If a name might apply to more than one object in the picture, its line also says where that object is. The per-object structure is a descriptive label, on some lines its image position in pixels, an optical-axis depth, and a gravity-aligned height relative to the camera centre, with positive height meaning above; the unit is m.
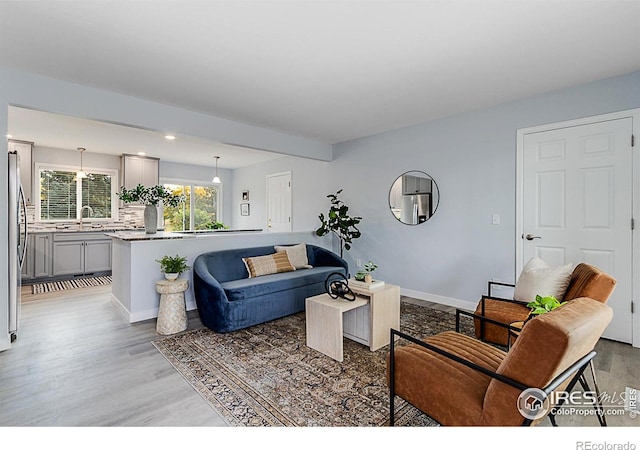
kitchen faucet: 6.21 +0.29
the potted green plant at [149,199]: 3.94 +0.33
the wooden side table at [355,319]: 2.59 -0.84
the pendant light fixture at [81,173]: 6.12 +1.02
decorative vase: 3.98 +0.07
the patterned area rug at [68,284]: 4.92 -1.00
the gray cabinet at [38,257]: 5.33 -0.57
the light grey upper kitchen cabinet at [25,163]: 5.29 +1.06
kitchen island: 3.47 -0.42
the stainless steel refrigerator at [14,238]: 2.78 -0.13
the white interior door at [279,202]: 6.67 +0.51
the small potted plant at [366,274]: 3.01 -0.48
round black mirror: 4.29 +0.40
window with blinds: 5.87 +0.60
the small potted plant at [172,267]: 3.35 -0.45
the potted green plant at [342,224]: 4.96 +0.02
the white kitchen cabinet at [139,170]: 6.41 +1.15
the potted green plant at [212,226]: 7.38 -0.03
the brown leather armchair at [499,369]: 1.15 -0.69
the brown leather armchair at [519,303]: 2.05 -0.67
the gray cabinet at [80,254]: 5.61 -0.54
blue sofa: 3.12 -0.71
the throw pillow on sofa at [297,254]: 4.34 -0.41
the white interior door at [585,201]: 2.92 +0.25
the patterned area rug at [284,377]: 1.84 -1.11
